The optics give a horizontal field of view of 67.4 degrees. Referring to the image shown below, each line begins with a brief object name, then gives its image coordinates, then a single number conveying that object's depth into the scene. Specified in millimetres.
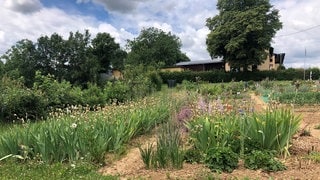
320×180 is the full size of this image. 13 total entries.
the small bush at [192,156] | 3624
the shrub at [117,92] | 11200
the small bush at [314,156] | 3539
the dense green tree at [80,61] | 30662
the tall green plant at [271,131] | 3744
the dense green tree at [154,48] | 45411
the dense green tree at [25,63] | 31117
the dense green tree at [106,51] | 35313
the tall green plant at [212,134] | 3804
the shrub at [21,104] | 7759
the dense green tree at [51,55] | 31900
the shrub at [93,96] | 10023
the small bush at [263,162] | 3245
